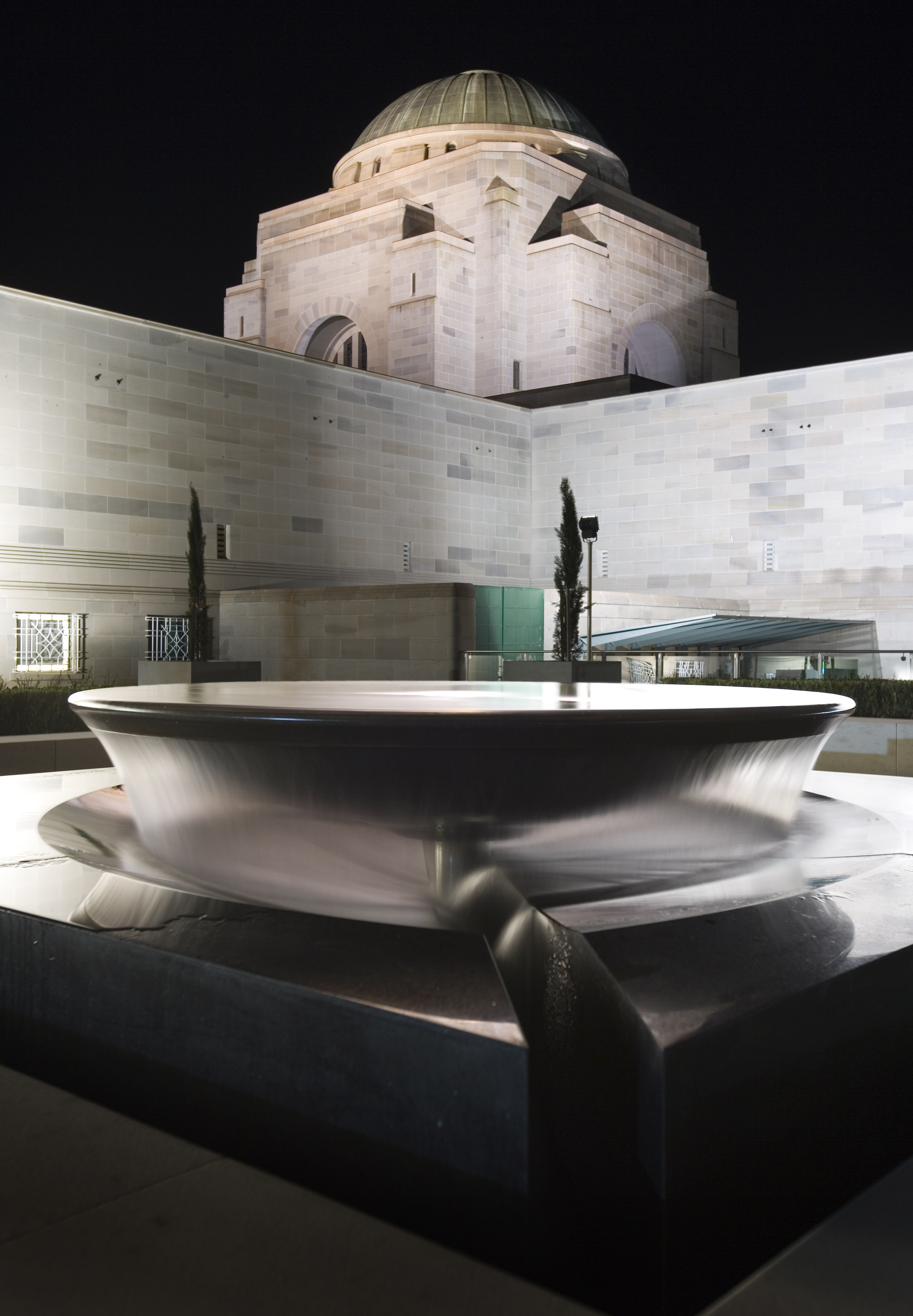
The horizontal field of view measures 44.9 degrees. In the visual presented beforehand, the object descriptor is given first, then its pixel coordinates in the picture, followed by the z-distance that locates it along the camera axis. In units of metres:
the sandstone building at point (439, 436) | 20.84
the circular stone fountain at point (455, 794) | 2.93
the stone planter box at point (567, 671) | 14.15
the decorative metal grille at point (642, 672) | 16.53
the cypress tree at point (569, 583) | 19.61
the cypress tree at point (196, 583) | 19.98
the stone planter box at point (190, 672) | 14.80
